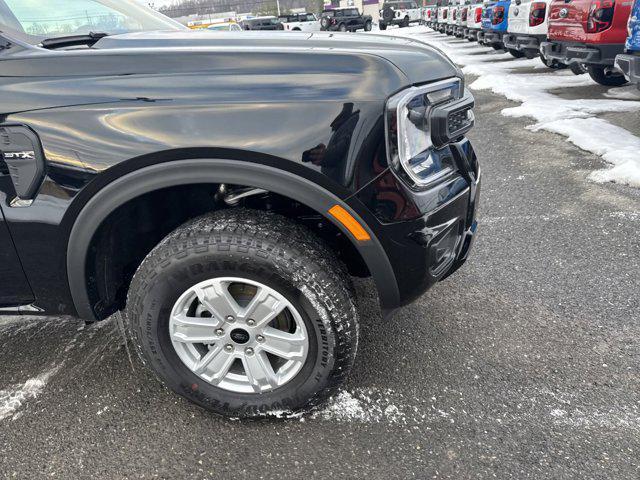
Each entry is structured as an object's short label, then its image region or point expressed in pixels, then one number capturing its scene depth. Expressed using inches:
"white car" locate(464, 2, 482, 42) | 566.6
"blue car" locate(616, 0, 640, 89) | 202.2
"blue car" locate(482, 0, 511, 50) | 466.1
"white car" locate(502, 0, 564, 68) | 364.5
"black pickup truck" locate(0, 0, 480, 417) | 69.6
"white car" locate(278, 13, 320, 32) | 1270.9
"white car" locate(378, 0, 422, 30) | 1469.0
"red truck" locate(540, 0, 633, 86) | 251.4
